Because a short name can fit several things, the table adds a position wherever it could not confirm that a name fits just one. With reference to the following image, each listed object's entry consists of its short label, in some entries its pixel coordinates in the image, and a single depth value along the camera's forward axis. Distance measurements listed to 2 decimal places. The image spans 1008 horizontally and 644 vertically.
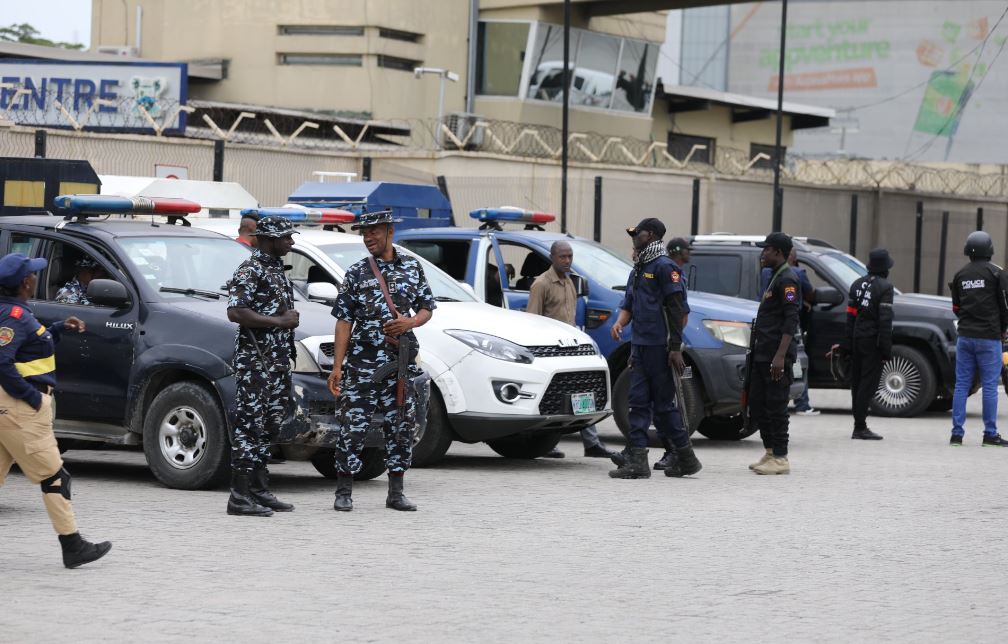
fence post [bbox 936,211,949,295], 37.78
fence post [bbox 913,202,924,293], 37.84
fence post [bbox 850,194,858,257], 35.88
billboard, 79.00
